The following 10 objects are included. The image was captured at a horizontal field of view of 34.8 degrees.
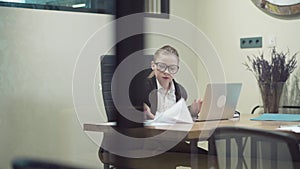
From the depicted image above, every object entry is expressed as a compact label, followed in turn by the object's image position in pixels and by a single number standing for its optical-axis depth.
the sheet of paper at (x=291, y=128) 1.94
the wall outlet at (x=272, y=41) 3.30
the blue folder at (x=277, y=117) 2.54
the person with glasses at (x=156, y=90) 2.41
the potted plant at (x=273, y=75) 3.10
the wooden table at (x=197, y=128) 2.14
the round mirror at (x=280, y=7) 3.17
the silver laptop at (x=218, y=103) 2.38
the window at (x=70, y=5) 2.22
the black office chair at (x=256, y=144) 1.39
